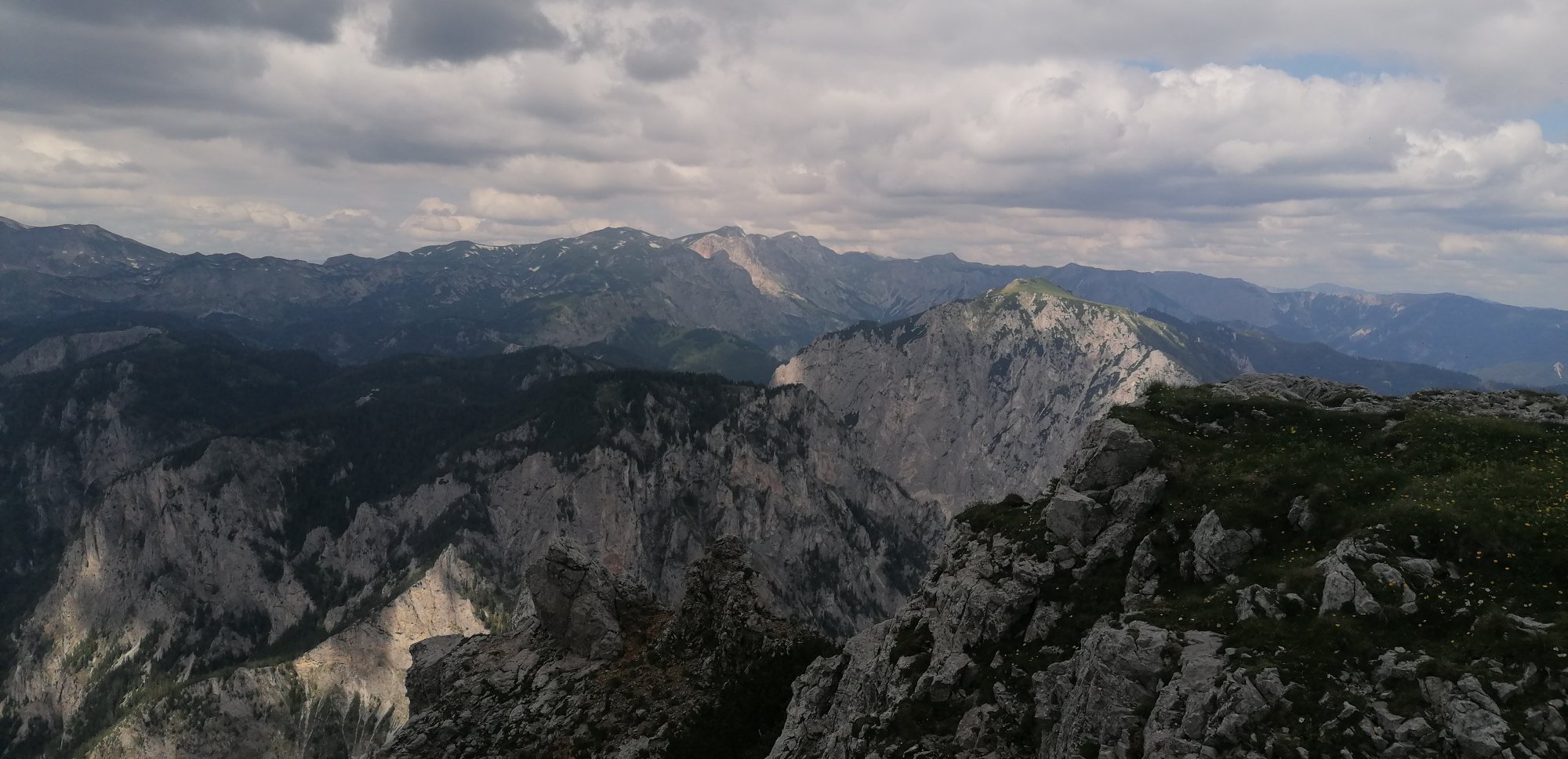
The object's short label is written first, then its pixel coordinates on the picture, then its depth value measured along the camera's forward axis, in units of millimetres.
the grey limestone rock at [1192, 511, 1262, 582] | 39656
